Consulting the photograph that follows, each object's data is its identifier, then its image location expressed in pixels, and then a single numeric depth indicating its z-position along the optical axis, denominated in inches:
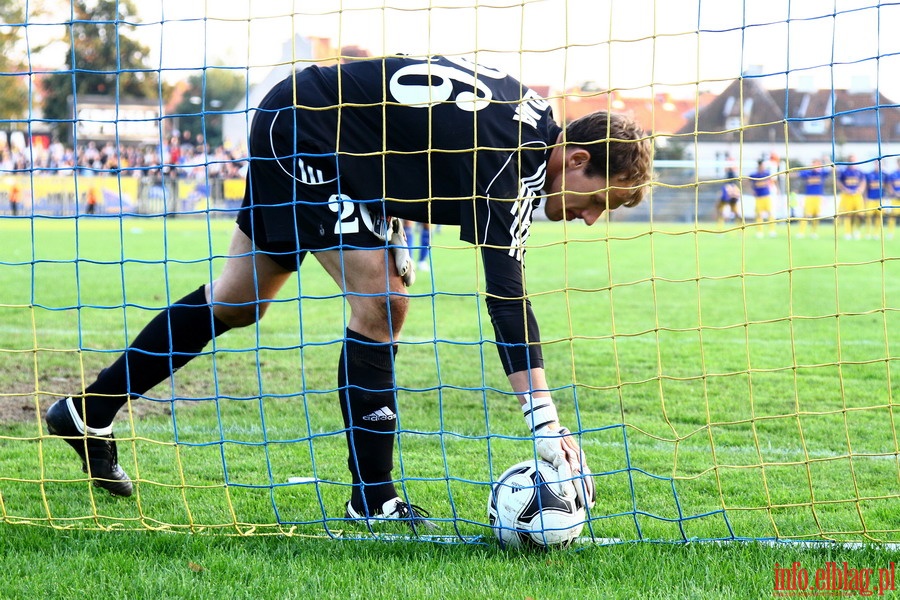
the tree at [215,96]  2135.8
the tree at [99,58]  1807.3
